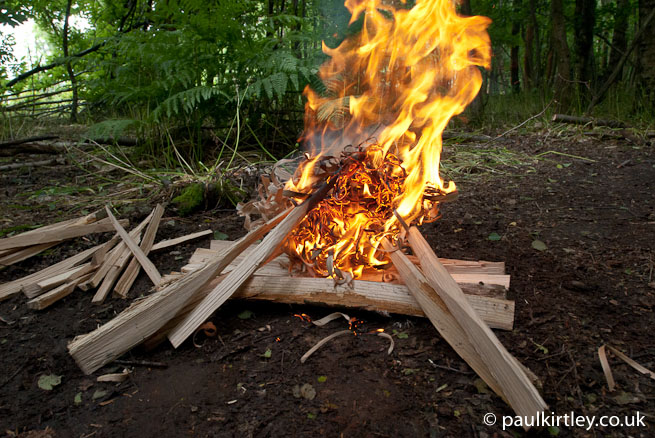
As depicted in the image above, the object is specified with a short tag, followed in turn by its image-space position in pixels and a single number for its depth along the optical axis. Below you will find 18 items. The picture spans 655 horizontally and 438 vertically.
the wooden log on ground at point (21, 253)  2.24
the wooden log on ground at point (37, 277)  1.97
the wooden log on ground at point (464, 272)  1.66
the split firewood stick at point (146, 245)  2.09
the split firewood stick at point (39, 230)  2.28
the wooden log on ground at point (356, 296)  1.57
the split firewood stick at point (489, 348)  1.14
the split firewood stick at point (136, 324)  1.46
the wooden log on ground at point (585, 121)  5.31
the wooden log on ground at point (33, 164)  4.19
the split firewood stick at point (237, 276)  1.57
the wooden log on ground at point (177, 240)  2.44
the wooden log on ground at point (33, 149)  4.41
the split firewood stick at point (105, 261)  2.03
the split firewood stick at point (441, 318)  1.34
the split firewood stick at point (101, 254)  2.15
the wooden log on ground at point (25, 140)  4.27
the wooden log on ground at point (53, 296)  1.86
